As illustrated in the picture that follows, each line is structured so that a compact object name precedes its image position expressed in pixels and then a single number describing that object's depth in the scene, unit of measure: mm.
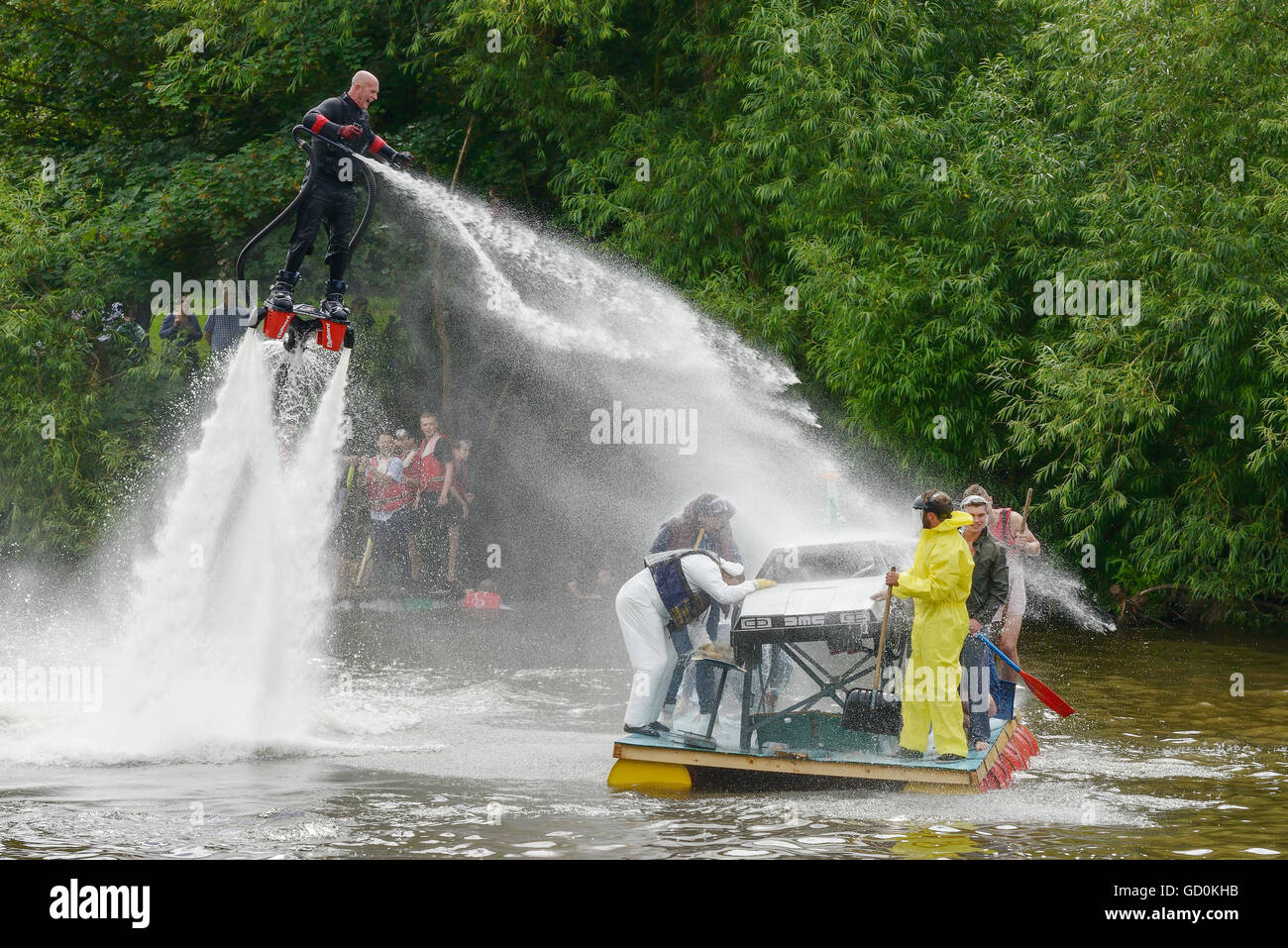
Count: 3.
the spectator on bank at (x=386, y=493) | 20312
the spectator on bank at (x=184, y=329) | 23609
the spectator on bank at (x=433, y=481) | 20391
